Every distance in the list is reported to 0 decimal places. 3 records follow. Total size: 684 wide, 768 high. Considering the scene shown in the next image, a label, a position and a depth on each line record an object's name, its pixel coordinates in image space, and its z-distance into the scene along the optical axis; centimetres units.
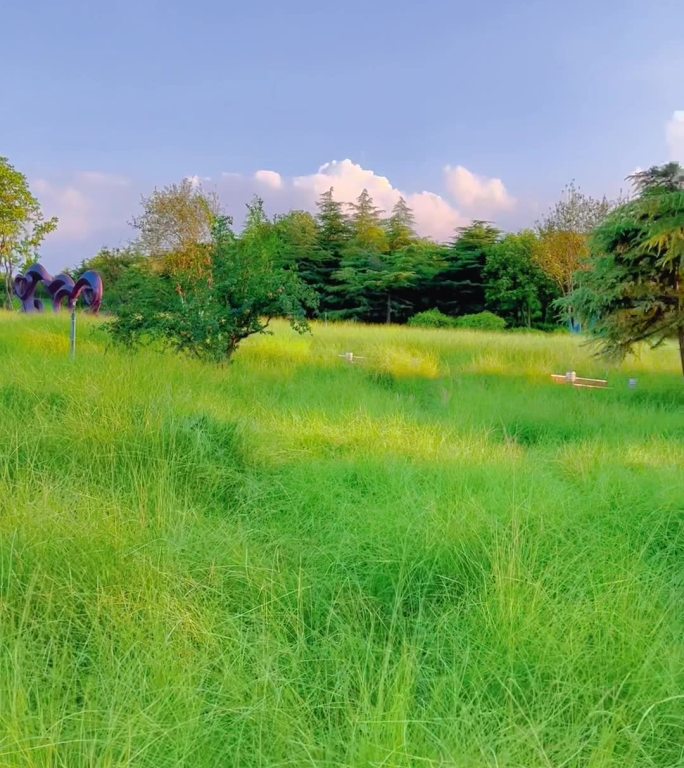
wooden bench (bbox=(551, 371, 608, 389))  932
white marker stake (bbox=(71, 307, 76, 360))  714
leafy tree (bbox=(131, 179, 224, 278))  2309
